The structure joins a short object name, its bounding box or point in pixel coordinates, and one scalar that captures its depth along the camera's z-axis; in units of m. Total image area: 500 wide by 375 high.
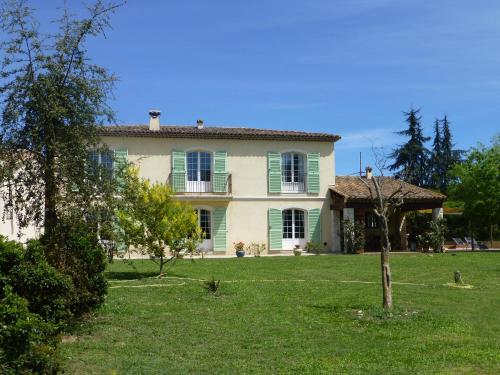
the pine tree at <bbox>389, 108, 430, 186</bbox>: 49.75
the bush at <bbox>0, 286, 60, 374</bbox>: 4.98
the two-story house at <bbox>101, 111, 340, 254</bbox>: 25.00
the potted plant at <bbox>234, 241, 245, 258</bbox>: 24.81
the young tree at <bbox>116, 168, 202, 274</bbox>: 14.62
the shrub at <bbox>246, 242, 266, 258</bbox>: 25.61
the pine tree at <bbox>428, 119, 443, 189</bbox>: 51.50
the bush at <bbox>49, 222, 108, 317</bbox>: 8.86
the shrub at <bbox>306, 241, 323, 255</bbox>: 25.81
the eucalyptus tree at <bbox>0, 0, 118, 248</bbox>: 8.65
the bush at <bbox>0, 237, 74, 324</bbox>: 7.40
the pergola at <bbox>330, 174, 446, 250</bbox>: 25.91
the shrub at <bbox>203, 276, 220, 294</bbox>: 11.85
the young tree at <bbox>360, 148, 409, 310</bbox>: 9.89
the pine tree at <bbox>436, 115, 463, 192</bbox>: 51.78
